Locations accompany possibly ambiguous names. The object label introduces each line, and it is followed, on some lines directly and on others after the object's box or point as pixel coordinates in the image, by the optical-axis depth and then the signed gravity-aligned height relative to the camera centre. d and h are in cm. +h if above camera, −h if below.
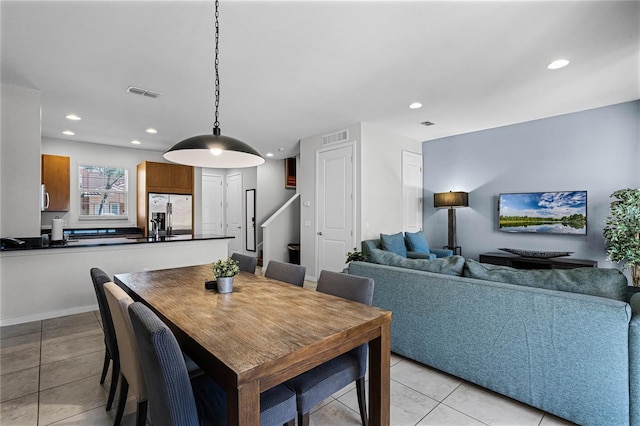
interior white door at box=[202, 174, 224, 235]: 842 +26
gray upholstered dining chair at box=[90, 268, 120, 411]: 187 -72
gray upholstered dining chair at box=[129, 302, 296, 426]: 107 -64
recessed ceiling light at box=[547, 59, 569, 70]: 292 +146
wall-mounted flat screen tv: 442 +0
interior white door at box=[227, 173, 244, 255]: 819 +6
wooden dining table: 106 -53
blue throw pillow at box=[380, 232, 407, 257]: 454 -47
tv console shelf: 414 -72
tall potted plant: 363 -23
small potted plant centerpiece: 203 -41
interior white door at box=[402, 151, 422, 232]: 577 +42
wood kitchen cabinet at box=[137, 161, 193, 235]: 606 +66
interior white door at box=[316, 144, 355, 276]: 498 +11
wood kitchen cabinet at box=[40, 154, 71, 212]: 535 +60
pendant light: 196 +44
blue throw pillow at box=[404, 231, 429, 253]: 499 -50
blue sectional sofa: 163 -78
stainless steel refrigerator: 597 +3
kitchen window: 590 +44
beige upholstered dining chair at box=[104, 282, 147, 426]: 141 -68
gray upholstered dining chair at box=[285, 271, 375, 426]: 144 -82
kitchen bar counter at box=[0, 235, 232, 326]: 340 -70
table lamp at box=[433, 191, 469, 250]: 527 +17
